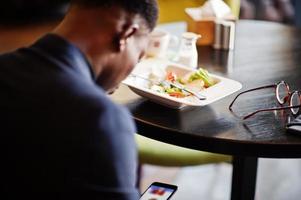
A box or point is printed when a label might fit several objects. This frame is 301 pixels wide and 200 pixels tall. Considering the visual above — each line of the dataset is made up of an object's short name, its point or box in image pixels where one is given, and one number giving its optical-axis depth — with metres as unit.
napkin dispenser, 1.97
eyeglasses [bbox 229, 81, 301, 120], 1.51
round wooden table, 1.42
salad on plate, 1.60
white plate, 1.53
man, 1.12
